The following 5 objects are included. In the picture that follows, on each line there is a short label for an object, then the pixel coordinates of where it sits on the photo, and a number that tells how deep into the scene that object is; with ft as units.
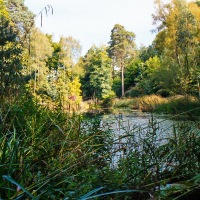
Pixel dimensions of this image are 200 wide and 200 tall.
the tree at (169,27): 67.26
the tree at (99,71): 113.50
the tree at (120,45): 143.02
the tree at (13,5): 75.68
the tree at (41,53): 78.21
